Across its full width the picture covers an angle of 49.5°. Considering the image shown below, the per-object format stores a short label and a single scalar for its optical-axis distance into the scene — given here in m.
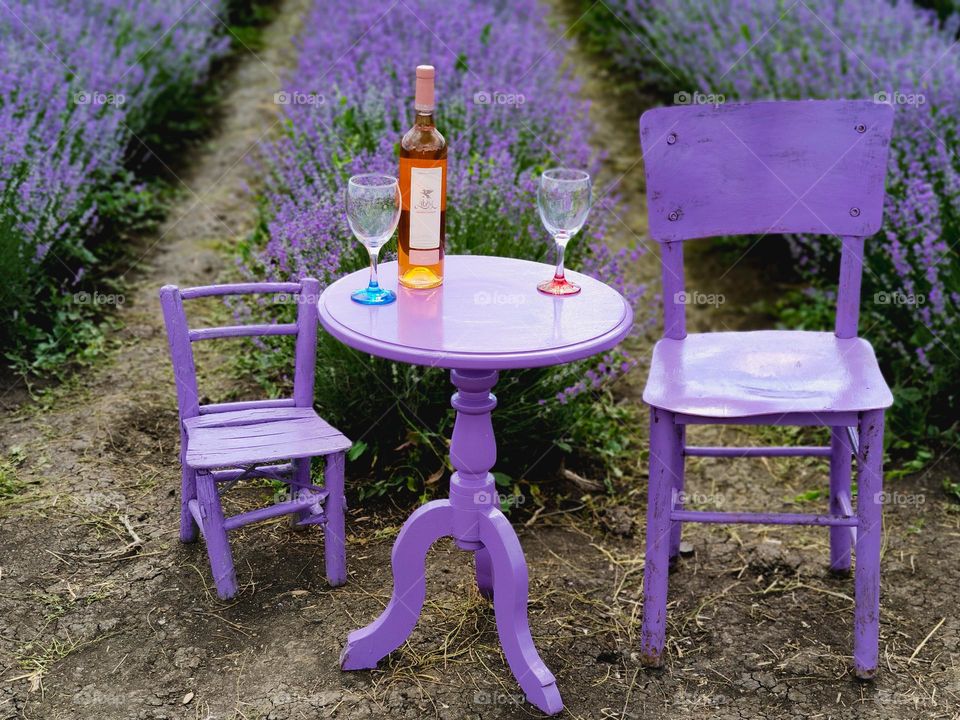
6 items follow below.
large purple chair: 2.25
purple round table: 2.00
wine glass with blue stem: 2.12
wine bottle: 2.09
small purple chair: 2.36
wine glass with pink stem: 2.17
